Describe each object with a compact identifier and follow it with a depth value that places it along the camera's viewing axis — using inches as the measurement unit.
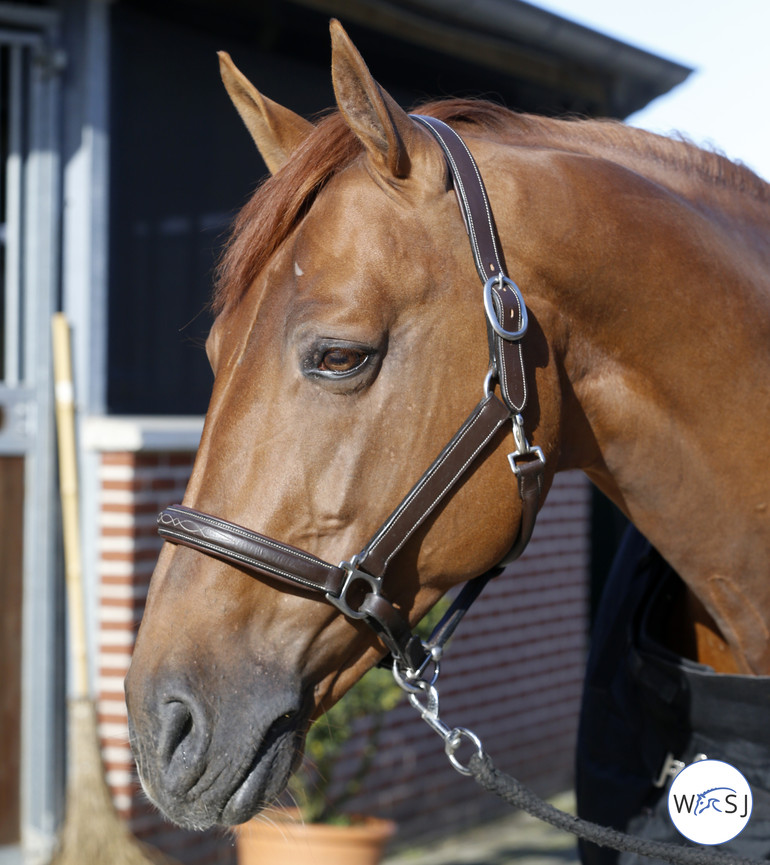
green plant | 161.6
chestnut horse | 63.9
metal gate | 160.7
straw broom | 147.8
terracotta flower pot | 151.4
